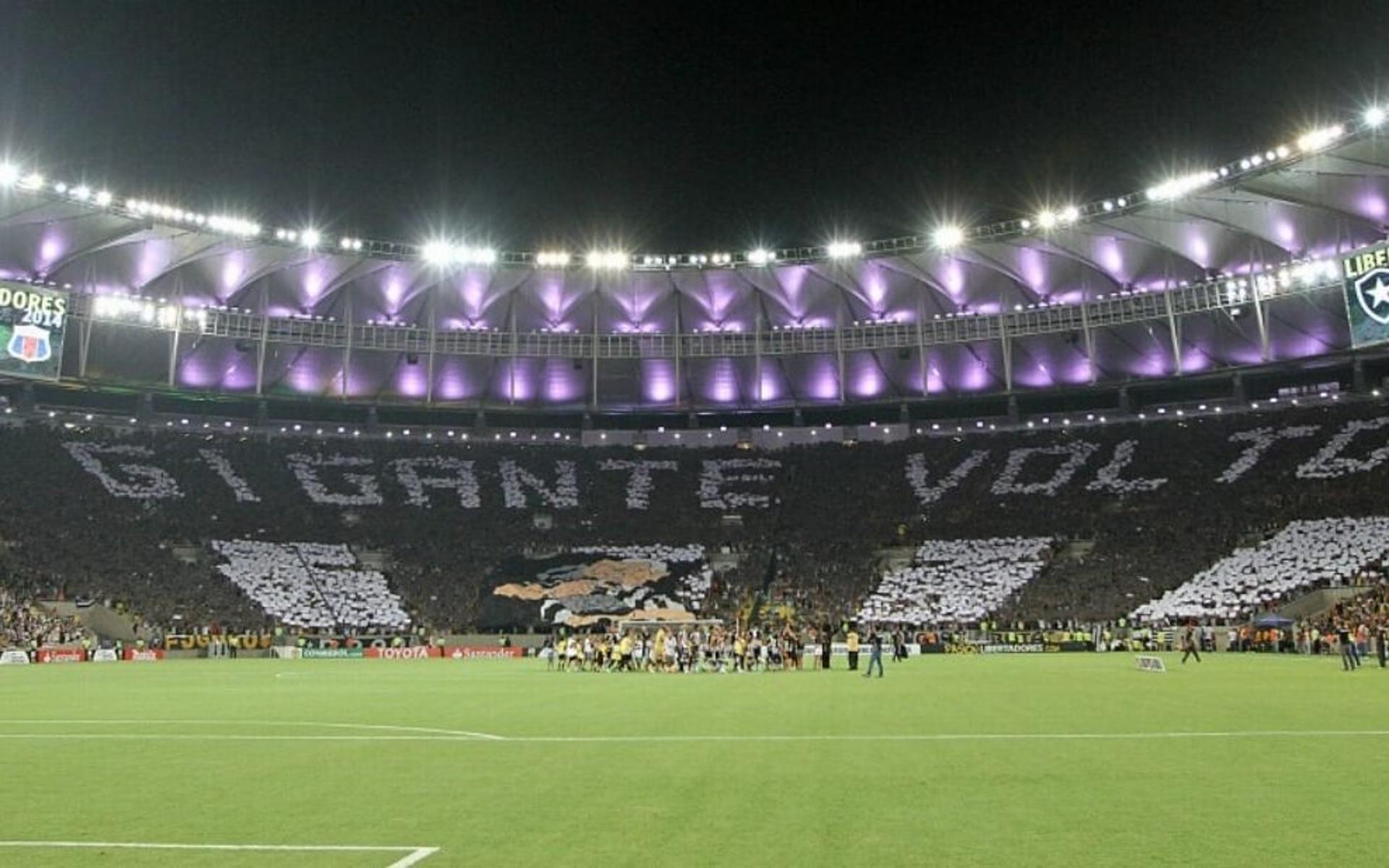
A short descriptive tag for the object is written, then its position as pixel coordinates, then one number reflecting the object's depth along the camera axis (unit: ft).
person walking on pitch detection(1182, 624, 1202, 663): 119.65
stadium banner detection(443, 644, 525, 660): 172.83
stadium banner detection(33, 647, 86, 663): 146.30
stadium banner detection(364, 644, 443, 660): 169.78
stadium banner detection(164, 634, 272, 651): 163.32
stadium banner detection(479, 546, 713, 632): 189.47
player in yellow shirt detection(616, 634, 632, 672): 112.88
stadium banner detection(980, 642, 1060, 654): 162.61
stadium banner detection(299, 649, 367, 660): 165.89
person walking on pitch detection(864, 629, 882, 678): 90.19
